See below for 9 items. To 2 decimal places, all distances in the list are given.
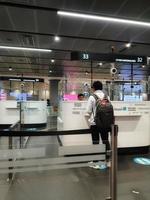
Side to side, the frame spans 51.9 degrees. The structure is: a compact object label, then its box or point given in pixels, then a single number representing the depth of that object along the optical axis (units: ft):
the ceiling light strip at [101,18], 12.63
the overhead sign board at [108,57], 11.86
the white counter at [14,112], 21.32
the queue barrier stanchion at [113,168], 5.71
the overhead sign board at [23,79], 28.48
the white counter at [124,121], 10.43
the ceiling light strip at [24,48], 21.78
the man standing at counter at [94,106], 8.57
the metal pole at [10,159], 6.06
